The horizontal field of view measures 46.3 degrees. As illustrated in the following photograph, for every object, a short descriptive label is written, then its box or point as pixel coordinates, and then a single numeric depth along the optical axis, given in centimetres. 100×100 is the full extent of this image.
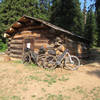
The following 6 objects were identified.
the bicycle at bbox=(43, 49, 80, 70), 729
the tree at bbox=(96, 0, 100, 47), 932
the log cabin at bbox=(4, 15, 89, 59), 849
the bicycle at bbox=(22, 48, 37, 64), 871
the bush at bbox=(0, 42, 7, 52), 2394
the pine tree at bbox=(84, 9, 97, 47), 1944
